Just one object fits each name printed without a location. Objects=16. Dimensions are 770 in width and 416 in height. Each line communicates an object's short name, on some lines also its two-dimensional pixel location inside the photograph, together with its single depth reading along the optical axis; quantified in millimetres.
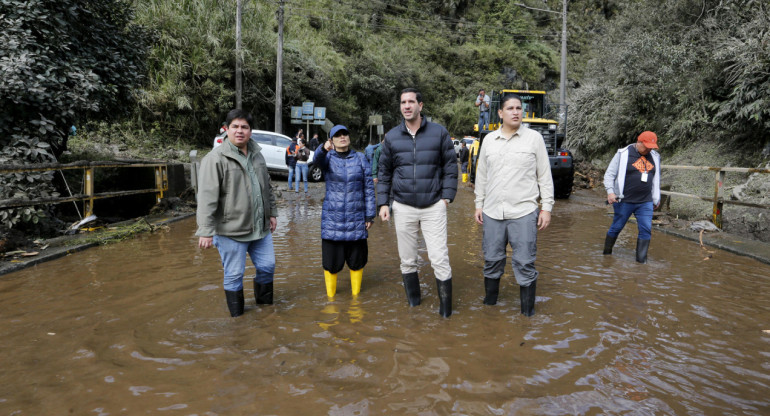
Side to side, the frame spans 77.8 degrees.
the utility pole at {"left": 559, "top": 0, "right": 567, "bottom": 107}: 19484
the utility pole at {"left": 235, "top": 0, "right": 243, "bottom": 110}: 19438
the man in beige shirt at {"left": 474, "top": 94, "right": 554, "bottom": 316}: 4023
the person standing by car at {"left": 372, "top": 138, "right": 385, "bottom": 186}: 9691
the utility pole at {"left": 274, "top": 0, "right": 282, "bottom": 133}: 19978
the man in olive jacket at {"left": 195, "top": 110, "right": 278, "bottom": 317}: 3803
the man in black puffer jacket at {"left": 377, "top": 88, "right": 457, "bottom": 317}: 4082
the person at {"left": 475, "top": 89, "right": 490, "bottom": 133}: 15867
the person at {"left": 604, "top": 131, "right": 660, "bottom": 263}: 5938
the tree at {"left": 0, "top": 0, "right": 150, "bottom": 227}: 6934
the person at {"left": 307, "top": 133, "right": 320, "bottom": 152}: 17672
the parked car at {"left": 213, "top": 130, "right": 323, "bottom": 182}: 16094
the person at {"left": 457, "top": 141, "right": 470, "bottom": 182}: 18950
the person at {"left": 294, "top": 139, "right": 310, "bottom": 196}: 14061
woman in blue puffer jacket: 4426
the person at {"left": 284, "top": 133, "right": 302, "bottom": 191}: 13828
